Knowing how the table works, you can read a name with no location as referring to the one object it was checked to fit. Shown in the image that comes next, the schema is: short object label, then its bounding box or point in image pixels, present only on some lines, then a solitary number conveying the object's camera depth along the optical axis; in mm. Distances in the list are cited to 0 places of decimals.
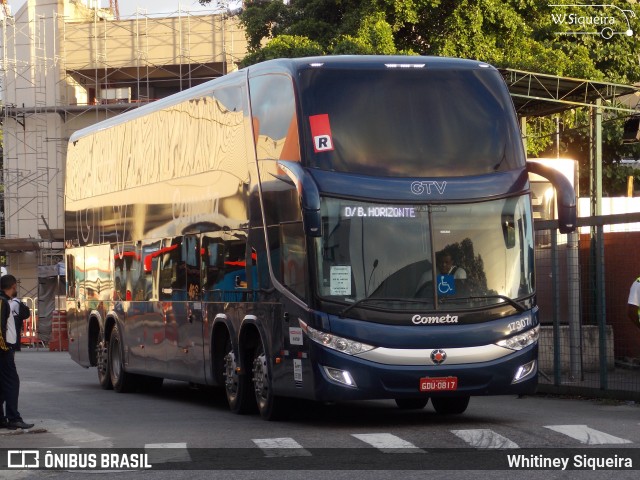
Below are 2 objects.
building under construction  58844
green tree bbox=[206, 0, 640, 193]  34938
